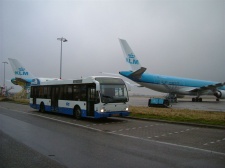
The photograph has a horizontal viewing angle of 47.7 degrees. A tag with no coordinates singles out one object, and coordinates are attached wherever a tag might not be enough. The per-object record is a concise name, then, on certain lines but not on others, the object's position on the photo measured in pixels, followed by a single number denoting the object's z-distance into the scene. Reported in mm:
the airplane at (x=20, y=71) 48500
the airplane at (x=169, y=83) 39094
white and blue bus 14828
